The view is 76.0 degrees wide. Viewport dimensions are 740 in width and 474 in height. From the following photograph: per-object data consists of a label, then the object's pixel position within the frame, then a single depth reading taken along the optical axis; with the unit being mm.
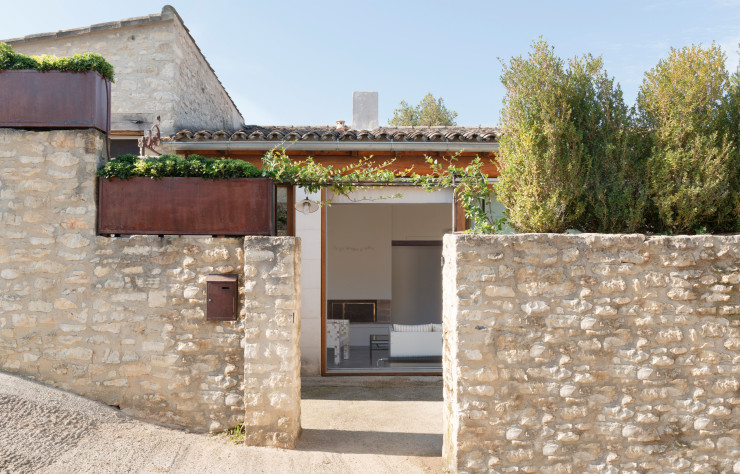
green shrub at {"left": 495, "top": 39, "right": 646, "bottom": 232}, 4215
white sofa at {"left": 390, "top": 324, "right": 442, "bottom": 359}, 7762
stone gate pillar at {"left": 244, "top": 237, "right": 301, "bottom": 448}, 4414
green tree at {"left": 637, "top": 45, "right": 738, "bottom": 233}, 4121
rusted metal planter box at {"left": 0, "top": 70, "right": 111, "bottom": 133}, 4559
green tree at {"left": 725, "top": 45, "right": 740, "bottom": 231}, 4216
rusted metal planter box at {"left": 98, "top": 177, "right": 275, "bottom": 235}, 4594
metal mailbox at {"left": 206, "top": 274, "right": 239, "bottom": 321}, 4480
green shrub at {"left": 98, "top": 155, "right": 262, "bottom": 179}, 4582
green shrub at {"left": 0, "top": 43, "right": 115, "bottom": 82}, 4543
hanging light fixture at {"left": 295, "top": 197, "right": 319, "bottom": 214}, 6044
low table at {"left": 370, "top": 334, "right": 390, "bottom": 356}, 9141
